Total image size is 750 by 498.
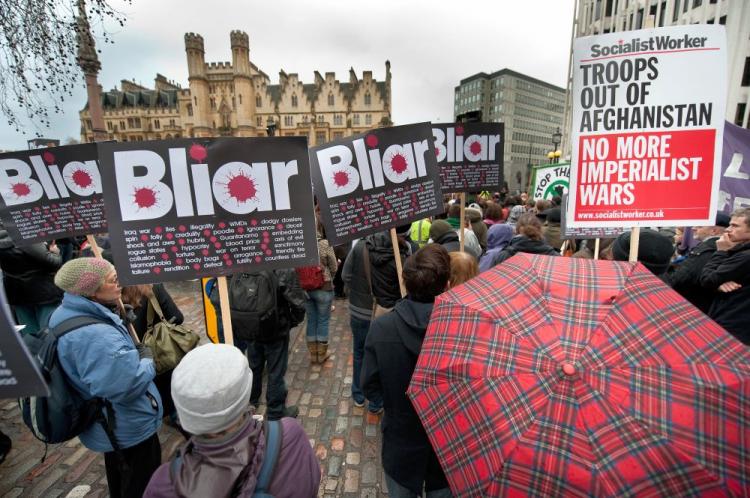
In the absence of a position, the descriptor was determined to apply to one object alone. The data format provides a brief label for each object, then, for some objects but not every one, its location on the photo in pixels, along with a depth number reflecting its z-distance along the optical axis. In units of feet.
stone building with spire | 189.57
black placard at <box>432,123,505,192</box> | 14.10
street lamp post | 52.57
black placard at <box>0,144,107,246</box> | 10.24
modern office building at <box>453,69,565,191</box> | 274.57
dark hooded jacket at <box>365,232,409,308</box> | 12.36
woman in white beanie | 4.15
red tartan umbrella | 3.65
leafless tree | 15.15
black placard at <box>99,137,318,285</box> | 6.86
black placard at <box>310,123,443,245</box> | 9.43
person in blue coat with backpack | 6.71
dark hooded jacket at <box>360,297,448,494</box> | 6.44
